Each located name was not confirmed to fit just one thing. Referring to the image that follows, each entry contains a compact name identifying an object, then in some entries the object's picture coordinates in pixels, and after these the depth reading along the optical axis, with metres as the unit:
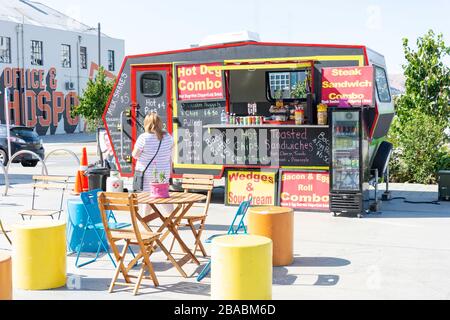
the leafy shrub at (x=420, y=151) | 14.34
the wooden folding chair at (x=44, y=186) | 8.30
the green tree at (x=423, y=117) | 14.37
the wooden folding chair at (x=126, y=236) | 6.21
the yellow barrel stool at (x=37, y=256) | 6.24
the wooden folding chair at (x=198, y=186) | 7.57
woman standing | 8.16
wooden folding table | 6.74
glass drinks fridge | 10.37
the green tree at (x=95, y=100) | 33.81
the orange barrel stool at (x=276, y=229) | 7.26
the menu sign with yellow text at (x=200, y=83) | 11.69
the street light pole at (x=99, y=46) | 42.41
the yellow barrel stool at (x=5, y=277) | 5.11
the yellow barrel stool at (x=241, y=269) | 5.26
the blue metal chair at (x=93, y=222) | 7.12
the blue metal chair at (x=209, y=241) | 6.60
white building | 37.78
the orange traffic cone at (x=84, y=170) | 9.33
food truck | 10.71
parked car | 20.28
